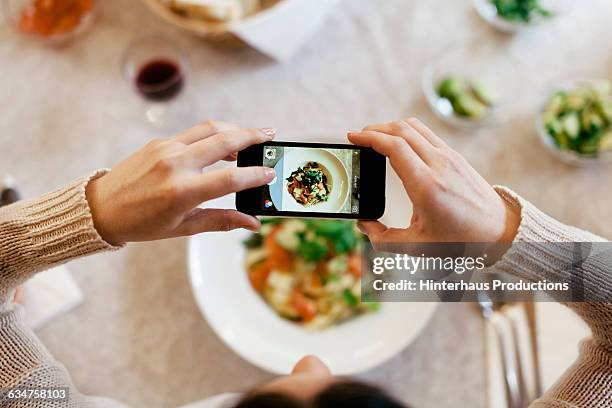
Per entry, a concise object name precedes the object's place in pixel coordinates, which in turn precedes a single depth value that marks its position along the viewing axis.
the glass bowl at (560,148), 1.06
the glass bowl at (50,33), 1.15
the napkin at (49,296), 0.98
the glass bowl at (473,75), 1.11
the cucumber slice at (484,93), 1.12
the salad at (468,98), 1.10
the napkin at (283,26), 1.06
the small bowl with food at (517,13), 1.16
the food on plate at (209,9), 1.09
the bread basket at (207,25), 1.06
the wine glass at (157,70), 1.12
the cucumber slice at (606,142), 1.06
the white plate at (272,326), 0.92
